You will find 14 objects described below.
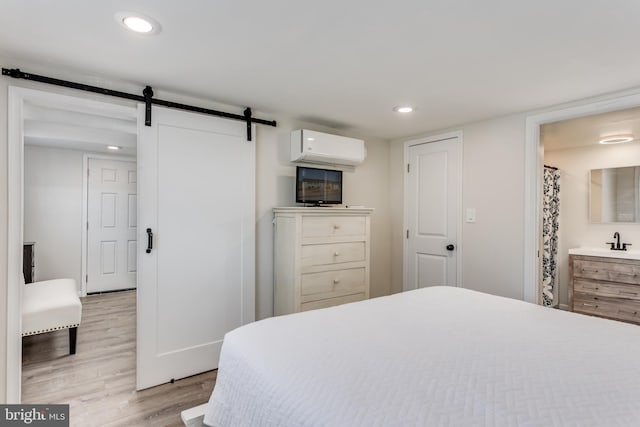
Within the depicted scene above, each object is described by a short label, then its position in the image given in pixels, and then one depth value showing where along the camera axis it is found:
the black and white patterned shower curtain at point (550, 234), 4.01
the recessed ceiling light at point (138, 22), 1.51
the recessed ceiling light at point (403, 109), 2.80
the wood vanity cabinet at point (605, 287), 3.39
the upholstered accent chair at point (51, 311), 2.80
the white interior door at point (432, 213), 3.40
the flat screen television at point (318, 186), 3.12
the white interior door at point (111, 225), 5.16
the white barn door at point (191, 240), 2.47
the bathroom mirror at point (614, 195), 3.76
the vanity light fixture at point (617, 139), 3.63
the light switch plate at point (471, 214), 3.22
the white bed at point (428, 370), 0.90
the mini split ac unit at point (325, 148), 3.03
